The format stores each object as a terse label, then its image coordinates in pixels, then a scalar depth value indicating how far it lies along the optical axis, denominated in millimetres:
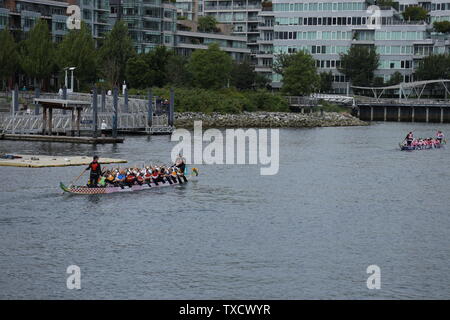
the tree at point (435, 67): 175125
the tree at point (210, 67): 154875
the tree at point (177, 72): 154612
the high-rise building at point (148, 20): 179750
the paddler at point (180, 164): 63750
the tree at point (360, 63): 178125
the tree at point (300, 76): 164750
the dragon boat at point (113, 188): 55219
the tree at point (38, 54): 131625
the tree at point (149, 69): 151375
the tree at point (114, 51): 148250
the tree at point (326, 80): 183525
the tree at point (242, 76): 179250
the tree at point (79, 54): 135750
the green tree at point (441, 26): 190875
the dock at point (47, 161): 69062
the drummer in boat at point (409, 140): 98500
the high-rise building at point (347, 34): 183375
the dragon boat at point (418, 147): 98125
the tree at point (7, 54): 129000
